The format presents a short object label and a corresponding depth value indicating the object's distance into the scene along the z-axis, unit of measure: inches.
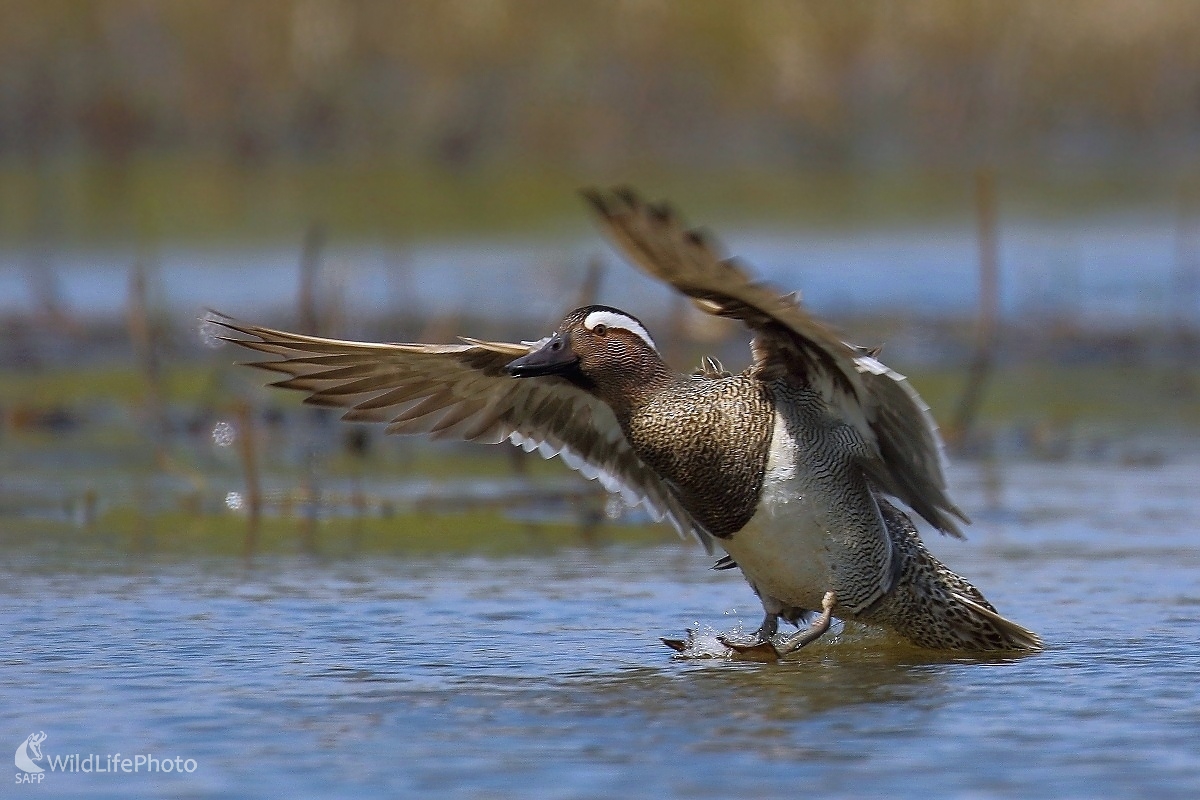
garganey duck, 486.0
